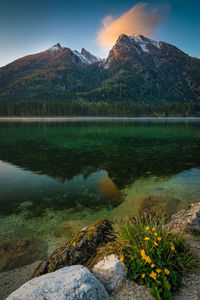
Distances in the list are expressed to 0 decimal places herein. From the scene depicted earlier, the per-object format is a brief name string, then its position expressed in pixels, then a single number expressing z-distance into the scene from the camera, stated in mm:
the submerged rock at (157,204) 10492
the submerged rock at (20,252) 6608
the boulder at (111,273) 4277
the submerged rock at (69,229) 8445
